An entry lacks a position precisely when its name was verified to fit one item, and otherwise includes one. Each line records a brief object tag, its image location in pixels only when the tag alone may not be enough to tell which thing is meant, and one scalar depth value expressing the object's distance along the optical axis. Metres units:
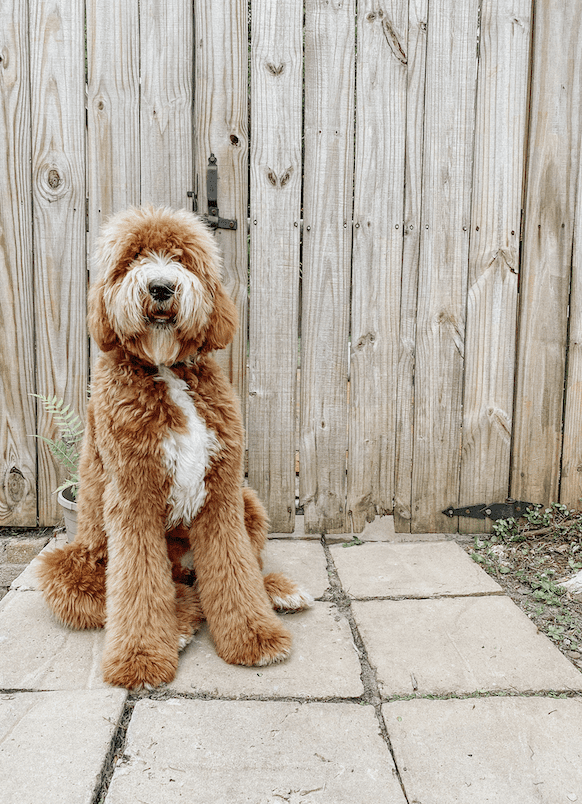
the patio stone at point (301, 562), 2.33
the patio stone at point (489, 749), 1.33
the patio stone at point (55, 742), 1.31
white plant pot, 2.32
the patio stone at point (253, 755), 1.32
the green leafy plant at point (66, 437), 2.47
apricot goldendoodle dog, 1.69
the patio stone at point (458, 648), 1.73
